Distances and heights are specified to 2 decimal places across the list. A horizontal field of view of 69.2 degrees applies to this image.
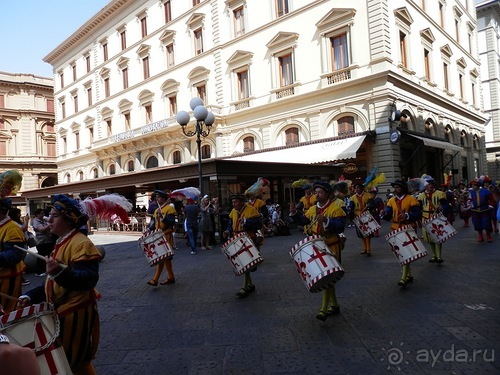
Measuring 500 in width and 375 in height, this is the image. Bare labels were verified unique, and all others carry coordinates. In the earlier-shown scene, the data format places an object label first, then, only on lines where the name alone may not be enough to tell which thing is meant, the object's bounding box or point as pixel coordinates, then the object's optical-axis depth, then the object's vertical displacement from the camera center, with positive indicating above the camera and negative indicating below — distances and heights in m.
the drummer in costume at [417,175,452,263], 8.52 -0.45
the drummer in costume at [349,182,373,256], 9.98 -0.45
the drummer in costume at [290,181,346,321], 4.79 -0.50
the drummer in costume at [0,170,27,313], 3.76 -0.53
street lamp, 11.14 +2.50
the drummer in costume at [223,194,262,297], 6.43 -0.49
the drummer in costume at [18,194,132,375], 2.64 -0.63
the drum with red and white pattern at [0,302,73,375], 2.12 -0.79
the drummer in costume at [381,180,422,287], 6.10 -0.52
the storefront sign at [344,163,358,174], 20.45 +0.97
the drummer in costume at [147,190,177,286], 7.60 -0.39
